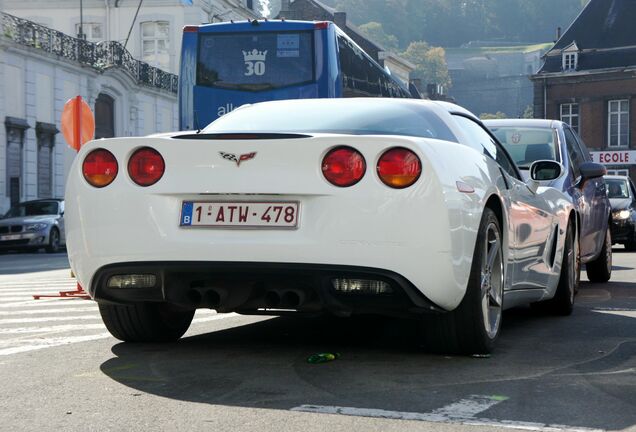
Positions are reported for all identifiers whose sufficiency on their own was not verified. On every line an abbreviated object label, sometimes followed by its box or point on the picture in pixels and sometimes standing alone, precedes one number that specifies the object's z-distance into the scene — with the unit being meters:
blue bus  18.19
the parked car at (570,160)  10.73
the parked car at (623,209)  23.19
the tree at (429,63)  169.75
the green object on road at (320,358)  5.89
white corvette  5.54
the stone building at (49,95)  37.50
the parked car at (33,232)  28.61
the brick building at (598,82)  70.44
